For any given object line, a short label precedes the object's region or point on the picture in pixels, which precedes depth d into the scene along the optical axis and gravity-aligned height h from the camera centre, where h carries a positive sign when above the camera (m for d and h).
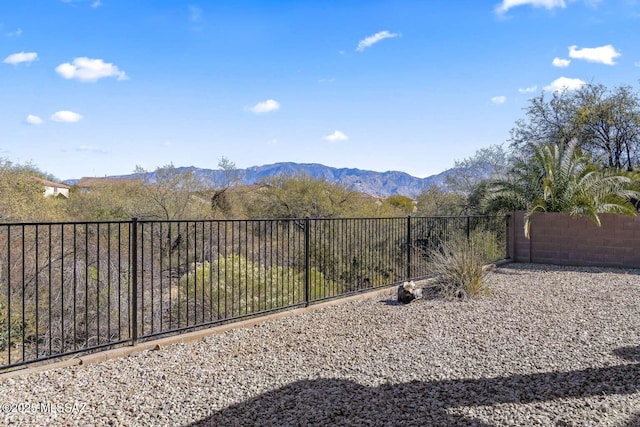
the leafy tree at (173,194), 18.72 +0.75
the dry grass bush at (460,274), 7.43 -1.04
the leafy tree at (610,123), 16.05 +3.22
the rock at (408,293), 7.23 -1.30
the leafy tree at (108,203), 18.28 +0.35
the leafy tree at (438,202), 19.81 +0.49
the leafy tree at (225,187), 20.52 +1.23
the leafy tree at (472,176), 18.38 +1.77
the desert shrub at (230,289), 8.30 -1.47
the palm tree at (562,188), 11.80 +0.69
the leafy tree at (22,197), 10.99 +0.37
